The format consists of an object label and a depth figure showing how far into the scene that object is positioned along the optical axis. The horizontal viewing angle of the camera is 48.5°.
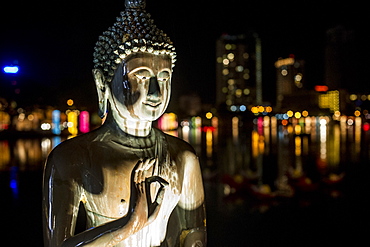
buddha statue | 1.96
